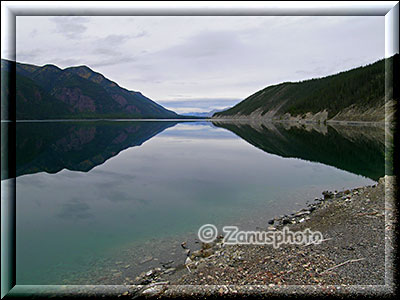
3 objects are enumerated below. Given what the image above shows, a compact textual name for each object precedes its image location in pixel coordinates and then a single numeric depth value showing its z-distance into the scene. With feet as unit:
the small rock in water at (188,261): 31.08
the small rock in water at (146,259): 31.95
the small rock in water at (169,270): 29.30
